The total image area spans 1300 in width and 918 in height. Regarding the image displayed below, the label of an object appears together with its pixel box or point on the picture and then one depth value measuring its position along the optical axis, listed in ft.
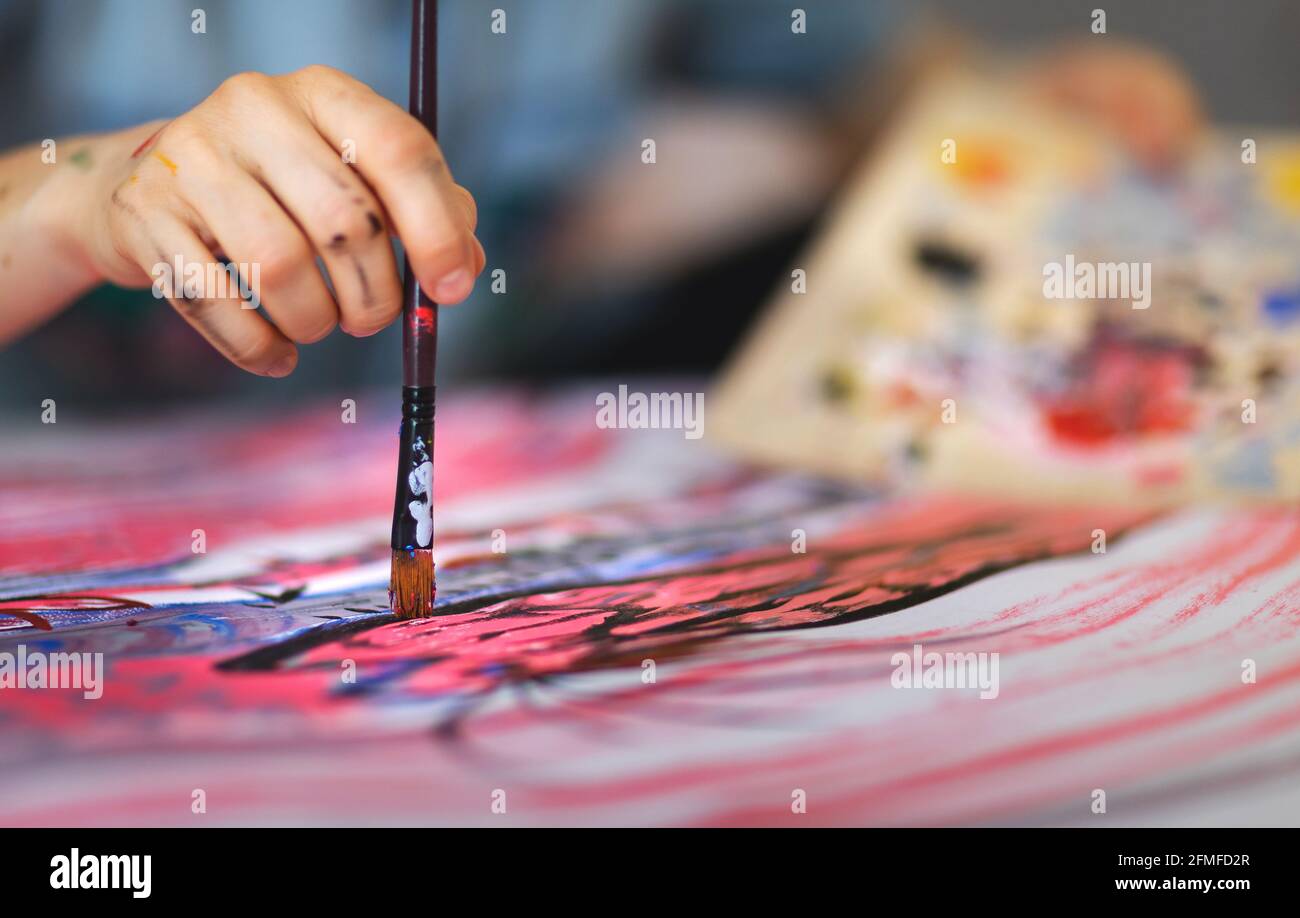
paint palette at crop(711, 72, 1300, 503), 2.67
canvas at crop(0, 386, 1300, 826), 1.26
